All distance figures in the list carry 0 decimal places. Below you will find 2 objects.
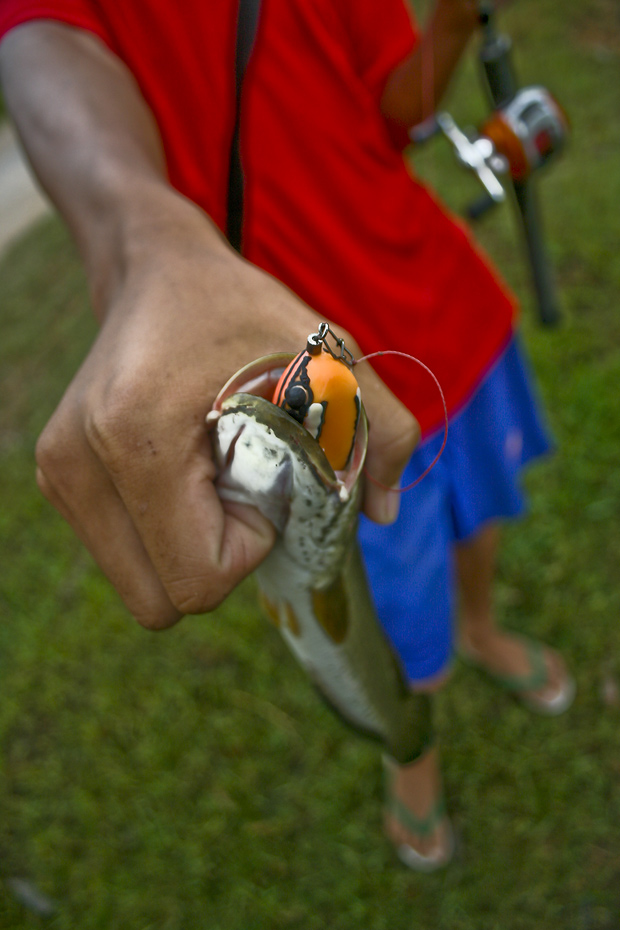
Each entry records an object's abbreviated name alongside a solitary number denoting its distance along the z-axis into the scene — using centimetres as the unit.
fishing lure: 26
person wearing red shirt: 28
